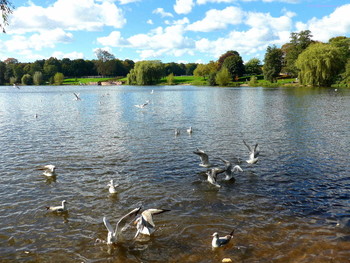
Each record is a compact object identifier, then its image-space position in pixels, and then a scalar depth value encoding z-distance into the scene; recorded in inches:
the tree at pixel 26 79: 6741.1
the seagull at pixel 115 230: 311.1
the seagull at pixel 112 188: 454.0
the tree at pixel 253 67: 5984.3
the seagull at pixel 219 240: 316.8
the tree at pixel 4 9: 516.7
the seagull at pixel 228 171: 501.7
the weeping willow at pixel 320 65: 3260.3
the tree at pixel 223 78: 4827.8
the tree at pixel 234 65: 5506.9
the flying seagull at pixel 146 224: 336.3
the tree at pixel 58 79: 6825.8
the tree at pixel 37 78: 6651.6
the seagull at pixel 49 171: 519.5
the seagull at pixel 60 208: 394.9
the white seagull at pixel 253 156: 568.3
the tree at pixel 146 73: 5251.0
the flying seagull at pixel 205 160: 538.0
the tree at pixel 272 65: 4707.7
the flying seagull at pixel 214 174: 487.8
